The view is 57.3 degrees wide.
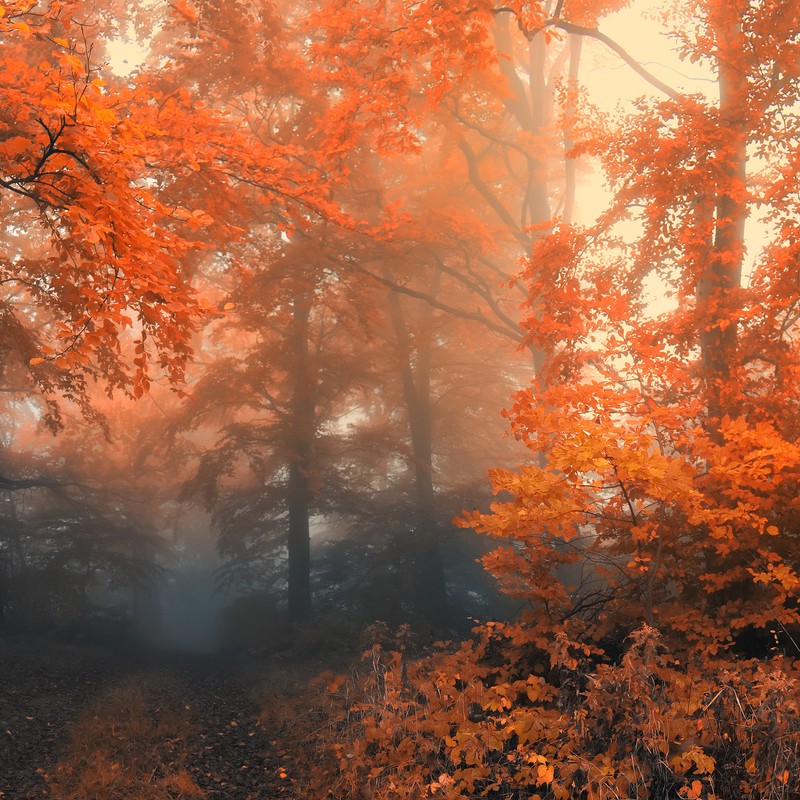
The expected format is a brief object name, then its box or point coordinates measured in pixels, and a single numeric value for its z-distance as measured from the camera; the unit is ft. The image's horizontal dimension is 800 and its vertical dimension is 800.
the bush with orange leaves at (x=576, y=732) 14.23
